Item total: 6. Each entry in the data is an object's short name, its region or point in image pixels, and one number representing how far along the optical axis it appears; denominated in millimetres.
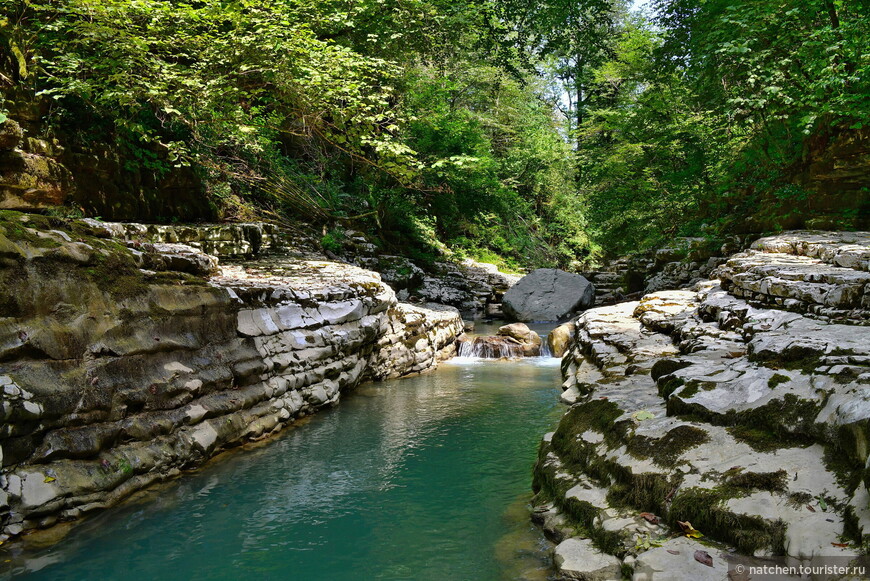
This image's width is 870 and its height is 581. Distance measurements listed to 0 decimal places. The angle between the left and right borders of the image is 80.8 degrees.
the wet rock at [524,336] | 11523
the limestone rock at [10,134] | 6051
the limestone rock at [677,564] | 2418
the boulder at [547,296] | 16094
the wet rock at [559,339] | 11453
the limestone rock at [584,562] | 2740
